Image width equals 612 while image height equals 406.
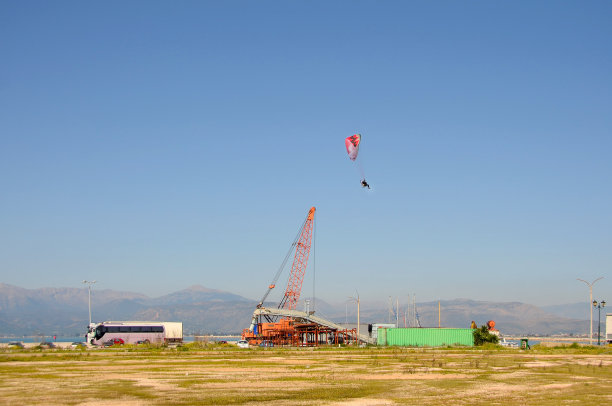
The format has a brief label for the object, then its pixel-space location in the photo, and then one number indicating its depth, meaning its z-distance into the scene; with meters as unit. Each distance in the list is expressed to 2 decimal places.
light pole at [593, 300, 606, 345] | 93.94
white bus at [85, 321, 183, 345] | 113.12
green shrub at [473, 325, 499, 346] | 95.31
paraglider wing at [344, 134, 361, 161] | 73.26
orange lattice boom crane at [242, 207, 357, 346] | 117.69
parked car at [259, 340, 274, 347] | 124.96
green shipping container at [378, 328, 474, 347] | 94.94
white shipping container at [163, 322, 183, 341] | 124.08
